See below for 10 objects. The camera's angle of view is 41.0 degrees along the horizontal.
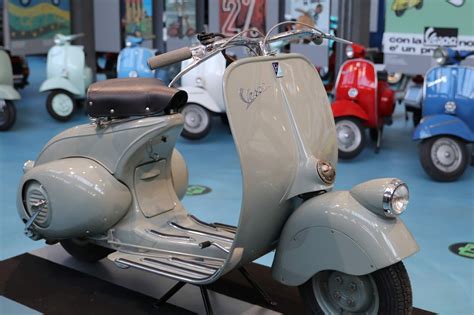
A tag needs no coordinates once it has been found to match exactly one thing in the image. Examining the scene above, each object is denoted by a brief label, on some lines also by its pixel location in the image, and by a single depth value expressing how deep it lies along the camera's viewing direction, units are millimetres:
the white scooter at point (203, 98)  5746
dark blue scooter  4547
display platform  2588
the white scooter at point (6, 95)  5969
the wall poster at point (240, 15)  7230
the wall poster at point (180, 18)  7887
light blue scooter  6520
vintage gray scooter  2143
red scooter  5074
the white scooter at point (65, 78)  6574
